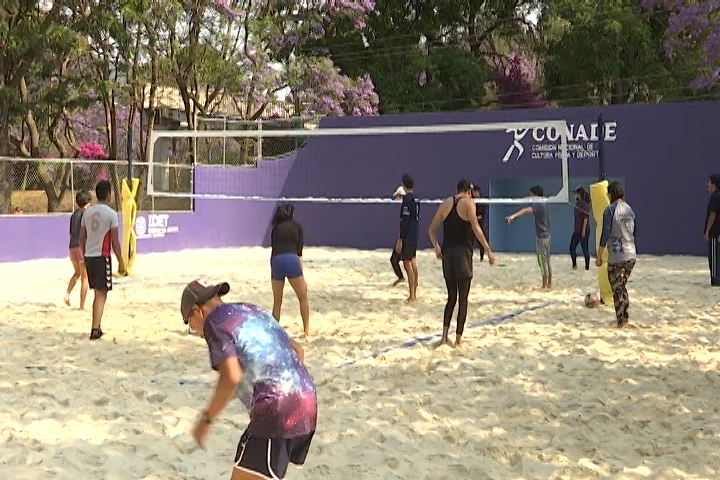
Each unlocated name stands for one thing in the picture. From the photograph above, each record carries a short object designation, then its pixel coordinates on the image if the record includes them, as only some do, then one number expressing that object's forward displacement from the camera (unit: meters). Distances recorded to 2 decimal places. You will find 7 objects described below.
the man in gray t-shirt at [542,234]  12.26
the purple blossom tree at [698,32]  20.31
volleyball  10.41
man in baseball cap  2.92
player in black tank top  7.91
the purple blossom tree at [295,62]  26.16
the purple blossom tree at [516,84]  32.78
